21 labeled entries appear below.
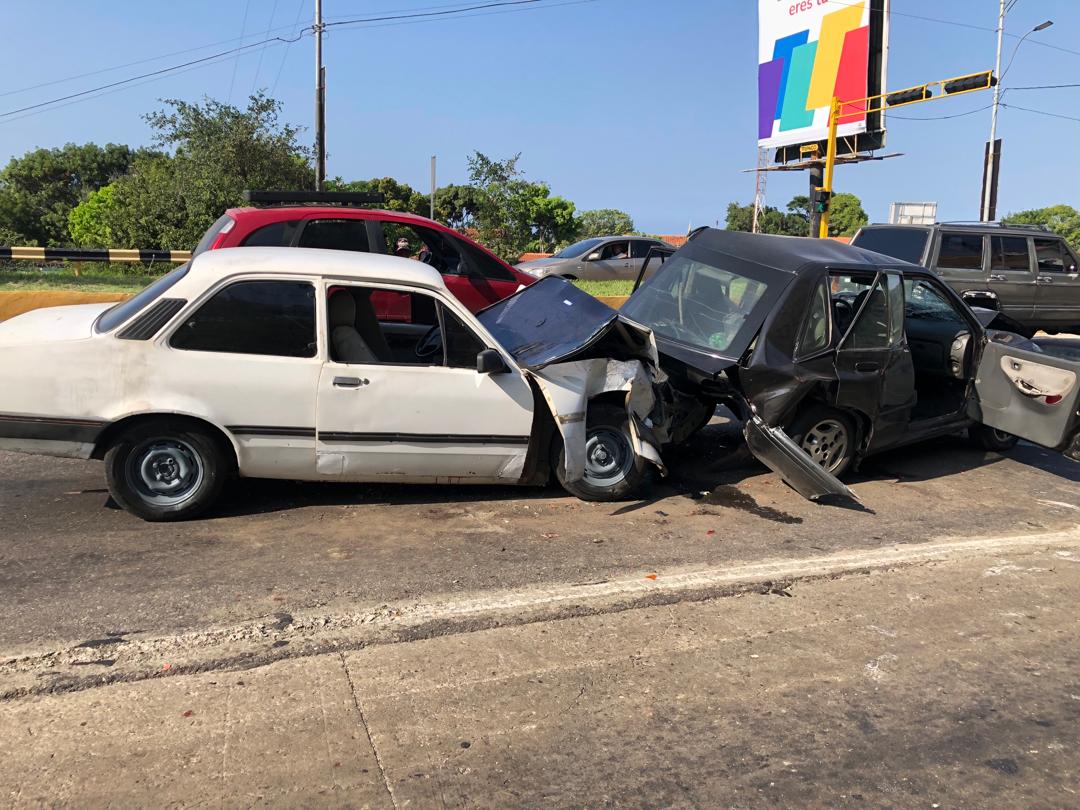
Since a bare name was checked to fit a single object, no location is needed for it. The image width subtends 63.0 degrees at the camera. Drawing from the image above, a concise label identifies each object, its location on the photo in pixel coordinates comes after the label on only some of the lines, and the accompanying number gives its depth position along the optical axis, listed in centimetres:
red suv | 836
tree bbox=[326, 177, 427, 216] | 5905
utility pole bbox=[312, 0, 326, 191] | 2425
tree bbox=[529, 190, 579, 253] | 5838
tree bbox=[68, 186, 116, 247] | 4700
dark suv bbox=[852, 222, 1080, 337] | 1220
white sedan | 508
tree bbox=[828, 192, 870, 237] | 6806
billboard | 3419
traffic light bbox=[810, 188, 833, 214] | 2381
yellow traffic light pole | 1938
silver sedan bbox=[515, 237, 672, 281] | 1812
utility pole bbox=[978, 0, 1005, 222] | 2922
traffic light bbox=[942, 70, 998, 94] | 1902
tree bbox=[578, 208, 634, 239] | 7294
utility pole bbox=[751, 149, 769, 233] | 5521
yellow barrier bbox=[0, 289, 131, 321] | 1277
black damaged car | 638
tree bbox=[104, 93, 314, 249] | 2391
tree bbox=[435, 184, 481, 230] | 5972
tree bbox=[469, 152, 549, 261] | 2044
